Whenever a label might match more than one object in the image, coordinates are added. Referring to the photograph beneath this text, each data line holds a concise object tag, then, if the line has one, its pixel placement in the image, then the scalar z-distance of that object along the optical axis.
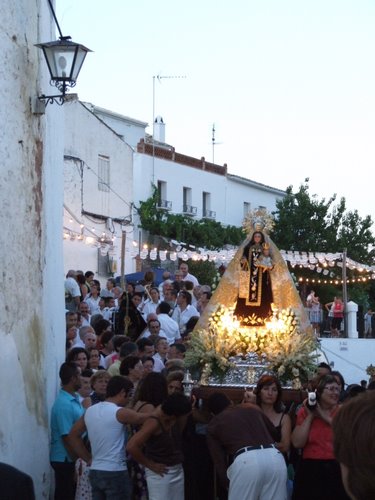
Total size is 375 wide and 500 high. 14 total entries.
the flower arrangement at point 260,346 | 12.68
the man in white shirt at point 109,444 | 8.95
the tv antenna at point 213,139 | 52.31
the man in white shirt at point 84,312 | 16.66
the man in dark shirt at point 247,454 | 8.11
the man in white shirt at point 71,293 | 18.11
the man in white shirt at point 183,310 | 17.33
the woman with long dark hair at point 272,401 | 9.53
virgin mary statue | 14.61
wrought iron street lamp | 9.94
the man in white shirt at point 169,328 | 16.20
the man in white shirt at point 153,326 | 15.26
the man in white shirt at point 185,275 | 21.02
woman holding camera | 8.86
